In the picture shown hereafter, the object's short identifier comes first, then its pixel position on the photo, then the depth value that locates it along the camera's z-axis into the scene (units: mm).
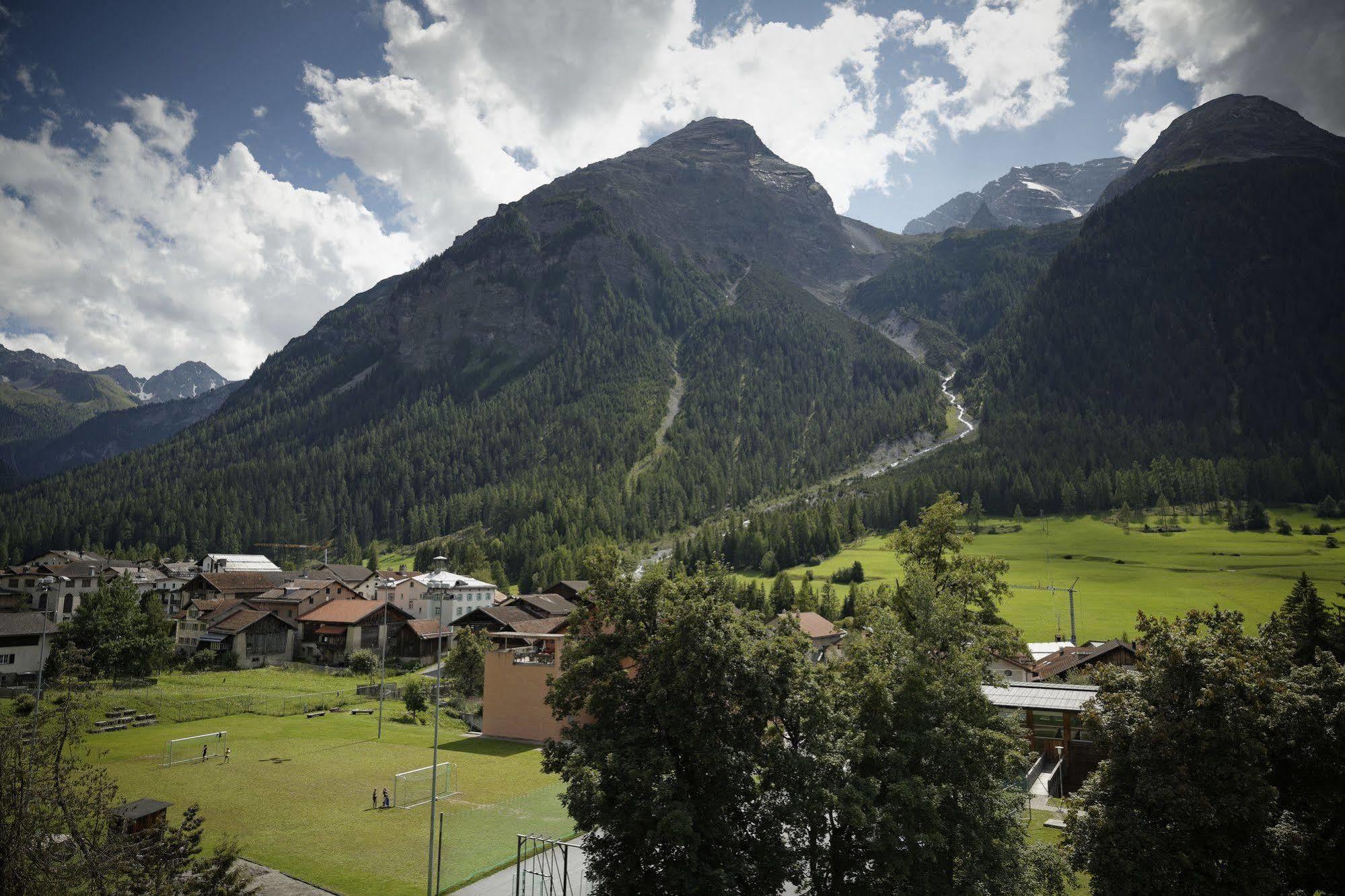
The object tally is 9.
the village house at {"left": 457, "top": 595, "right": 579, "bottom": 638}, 71000
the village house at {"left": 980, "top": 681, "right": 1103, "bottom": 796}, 39656
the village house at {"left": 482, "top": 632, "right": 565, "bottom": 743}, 51250
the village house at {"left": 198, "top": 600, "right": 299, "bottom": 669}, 79312
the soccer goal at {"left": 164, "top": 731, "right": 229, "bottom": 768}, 42031
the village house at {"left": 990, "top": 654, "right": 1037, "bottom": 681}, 61000
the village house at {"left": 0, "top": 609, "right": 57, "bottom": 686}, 64562
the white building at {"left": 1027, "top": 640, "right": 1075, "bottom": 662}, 73875
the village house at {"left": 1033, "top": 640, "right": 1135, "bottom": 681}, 55125
